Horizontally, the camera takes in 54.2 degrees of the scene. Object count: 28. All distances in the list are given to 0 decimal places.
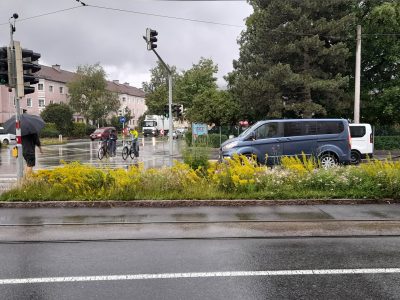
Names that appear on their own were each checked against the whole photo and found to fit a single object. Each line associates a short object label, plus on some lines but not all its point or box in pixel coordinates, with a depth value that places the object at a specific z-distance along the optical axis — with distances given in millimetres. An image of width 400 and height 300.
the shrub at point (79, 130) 55950
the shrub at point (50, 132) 50031
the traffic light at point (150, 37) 16750
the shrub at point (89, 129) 59888
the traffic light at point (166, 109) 22266
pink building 60594
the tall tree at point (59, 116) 53769
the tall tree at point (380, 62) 25784
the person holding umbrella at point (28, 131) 10516
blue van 13789
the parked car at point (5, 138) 38625
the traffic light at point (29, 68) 9758
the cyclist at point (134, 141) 21319
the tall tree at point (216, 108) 32469
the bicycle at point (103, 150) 21797
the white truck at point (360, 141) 17547
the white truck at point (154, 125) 63031
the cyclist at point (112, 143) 22250
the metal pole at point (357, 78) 23422
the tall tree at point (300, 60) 25438
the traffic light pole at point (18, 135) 9680
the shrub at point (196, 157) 10305
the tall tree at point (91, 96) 62125
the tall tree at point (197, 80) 50156
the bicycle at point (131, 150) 21995
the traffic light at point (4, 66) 9492
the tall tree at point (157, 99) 73188
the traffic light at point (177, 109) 21938
